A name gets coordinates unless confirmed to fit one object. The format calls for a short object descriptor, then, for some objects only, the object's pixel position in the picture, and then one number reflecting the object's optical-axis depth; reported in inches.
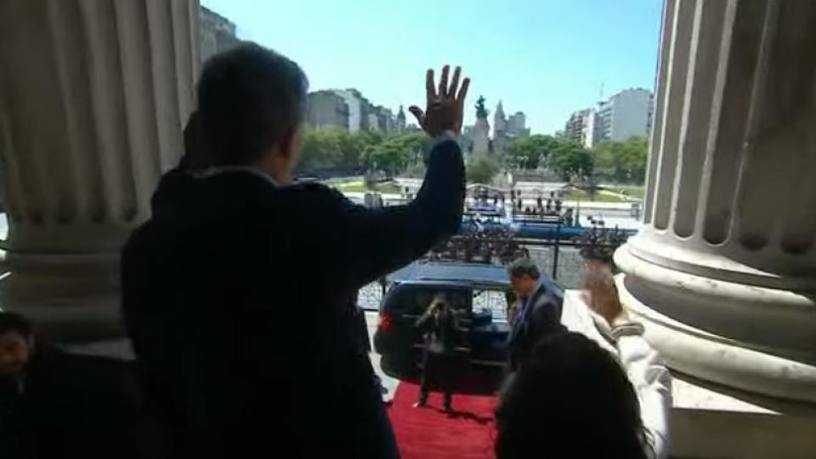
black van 290.7
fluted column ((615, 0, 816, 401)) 65.7
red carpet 165.2
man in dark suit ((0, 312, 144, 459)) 80.1
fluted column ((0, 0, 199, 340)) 82.8
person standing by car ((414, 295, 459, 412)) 248.7
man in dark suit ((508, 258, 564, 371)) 145.5
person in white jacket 41.6
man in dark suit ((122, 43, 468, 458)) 40.8
